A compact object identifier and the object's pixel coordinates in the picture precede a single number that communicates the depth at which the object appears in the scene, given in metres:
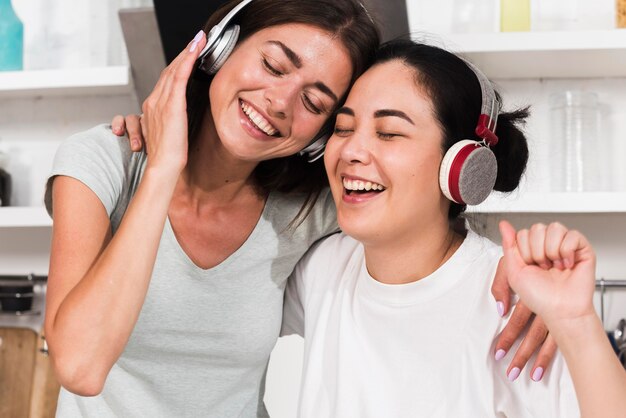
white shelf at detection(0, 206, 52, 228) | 1.91
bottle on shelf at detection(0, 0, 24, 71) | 2.09
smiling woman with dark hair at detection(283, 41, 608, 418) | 1.12
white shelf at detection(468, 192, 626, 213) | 1.72
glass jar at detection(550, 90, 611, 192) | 1.89
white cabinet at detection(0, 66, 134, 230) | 2.18
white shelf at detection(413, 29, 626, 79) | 1.73
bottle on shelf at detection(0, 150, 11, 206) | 2.10
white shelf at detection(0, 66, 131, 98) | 1.90
